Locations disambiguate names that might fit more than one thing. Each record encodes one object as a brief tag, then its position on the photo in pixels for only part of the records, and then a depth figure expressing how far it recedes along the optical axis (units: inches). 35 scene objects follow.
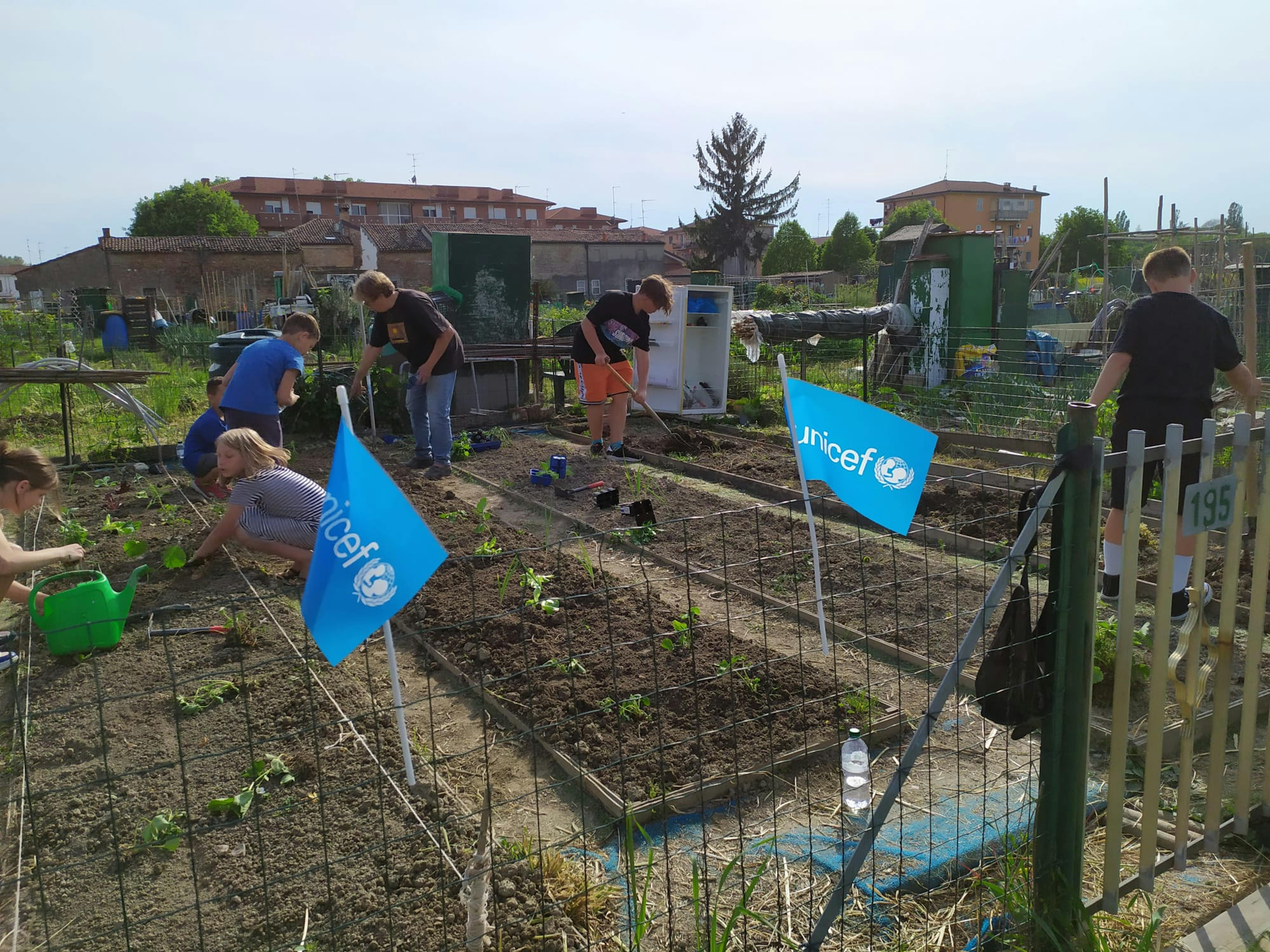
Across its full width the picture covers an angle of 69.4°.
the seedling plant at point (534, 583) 193.8
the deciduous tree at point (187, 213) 2410.2
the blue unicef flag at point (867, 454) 115.6
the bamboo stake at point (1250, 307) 231.3
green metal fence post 92.0
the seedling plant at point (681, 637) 177.9
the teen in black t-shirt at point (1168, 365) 175.8
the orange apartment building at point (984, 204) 3228.3
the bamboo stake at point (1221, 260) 391.2
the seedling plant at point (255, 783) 125.0
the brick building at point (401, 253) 1978.3
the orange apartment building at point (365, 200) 3243.1
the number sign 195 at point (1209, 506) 97.9
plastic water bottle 132.0
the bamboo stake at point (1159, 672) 94.4
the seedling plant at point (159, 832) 118.3
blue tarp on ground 114.8
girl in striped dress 209.9
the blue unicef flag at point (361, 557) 84.3
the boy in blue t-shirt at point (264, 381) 257.3
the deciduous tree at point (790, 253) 2182.6
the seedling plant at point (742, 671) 162.9
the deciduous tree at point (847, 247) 2242.9
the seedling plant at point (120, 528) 263.6
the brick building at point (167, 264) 1919.3
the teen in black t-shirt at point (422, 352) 319.6
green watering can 166.1
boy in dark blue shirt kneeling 278.8
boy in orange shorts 339.3
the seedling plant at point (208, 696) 156.7
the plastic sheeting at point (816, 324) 502.3
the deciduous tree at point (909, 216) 2177.7
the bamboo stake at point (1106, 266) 422.9
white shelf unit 454.6
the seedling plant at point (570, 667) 169.0
